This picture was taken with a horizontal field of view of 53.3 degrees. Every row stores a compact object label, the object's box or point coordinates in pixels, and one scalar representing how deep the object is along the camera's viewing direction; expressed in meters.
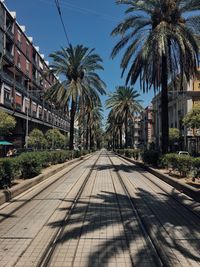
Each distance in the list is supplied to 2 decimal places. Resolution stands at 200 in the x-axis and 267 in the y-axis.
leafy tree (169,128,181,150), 35.01
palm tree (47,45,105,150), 20.70
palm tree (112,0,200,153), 12.76
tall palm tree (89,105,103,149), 43.08
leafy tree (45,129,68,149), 37.32
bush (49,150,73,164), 15.27
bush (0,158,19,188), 6.76
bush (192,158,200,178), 8.09
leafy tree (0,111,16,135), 20.80
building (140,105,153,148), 62.95
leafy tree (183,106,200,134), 22.08
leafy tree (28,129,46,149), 31.54
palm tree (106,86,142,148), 32.55
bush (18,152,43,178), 9.08
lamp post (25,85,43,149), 30.69
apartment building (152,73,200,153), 34.98
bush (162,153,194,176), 9.14
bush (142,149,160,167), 14.16
